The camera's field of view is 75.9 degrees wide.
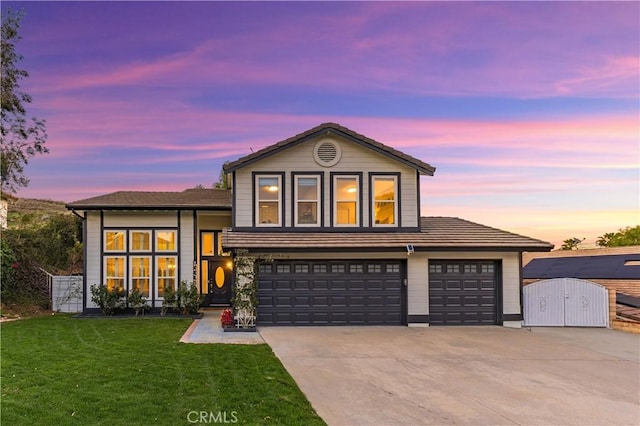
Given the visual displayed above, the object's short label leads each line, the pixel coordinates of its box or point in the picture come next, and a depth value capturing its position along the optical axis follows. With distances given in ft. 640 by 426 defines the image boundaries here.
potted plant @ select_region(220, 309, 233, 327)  38.42
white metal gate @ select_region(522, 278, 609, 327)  42.19
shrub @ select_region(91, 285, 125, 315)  45.50
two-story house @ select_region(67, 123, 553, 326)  41.29
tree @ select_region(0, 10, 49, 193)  52.19
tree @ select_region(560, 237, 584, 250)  115.75
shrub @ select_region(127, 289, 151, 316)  45.60
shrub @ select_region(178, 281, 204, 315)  46.05
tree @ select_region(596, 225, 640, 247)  117.50
